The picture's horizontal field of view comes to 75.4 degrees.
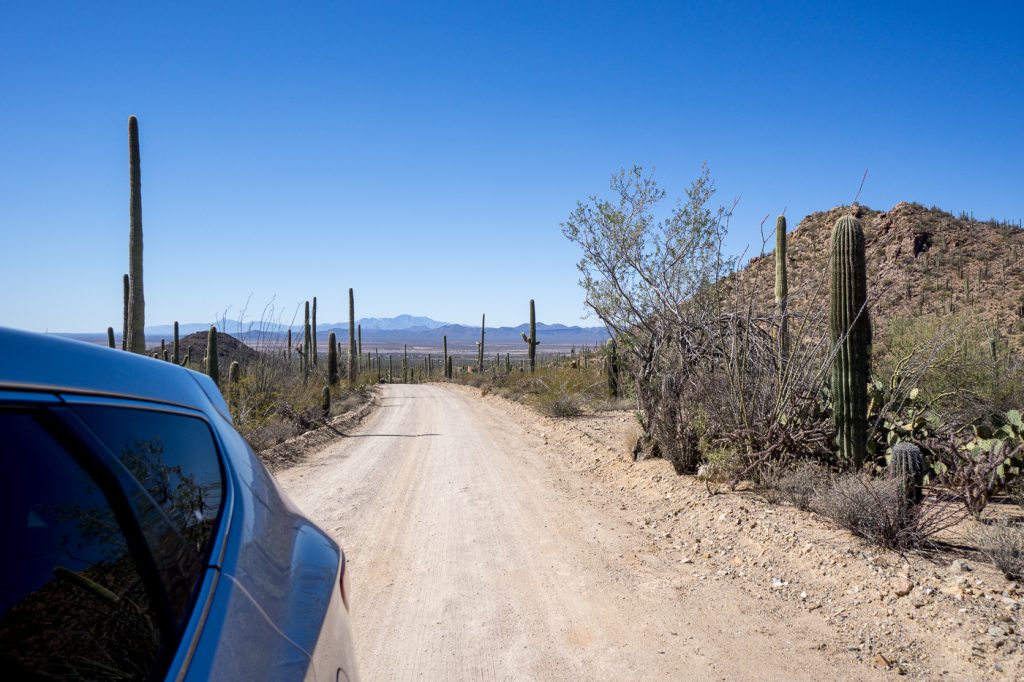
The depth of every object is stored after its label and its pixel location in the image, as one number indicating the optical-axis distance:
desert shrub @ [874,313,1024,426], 8.16
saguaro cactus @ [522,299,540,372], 33.69
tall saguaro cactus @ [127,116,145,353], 12.18
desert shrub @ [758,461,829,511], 6.52
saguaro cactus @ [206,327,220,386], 15.81
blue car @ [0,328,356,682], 1.02
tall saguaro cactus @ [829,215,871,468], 7.19
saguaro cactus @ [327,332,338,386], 27.83
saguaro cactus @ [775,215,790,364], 16.33
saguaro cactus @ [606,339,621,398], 18.55
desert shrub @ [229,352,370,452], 12.84
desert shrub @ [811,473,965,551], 5.21
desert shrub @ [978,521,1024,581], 4.62
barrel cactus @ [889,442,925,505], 5.98
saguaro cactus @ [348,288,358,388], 37.25
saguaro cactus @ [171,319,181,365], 26.82
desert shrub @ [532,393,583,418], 16.58
